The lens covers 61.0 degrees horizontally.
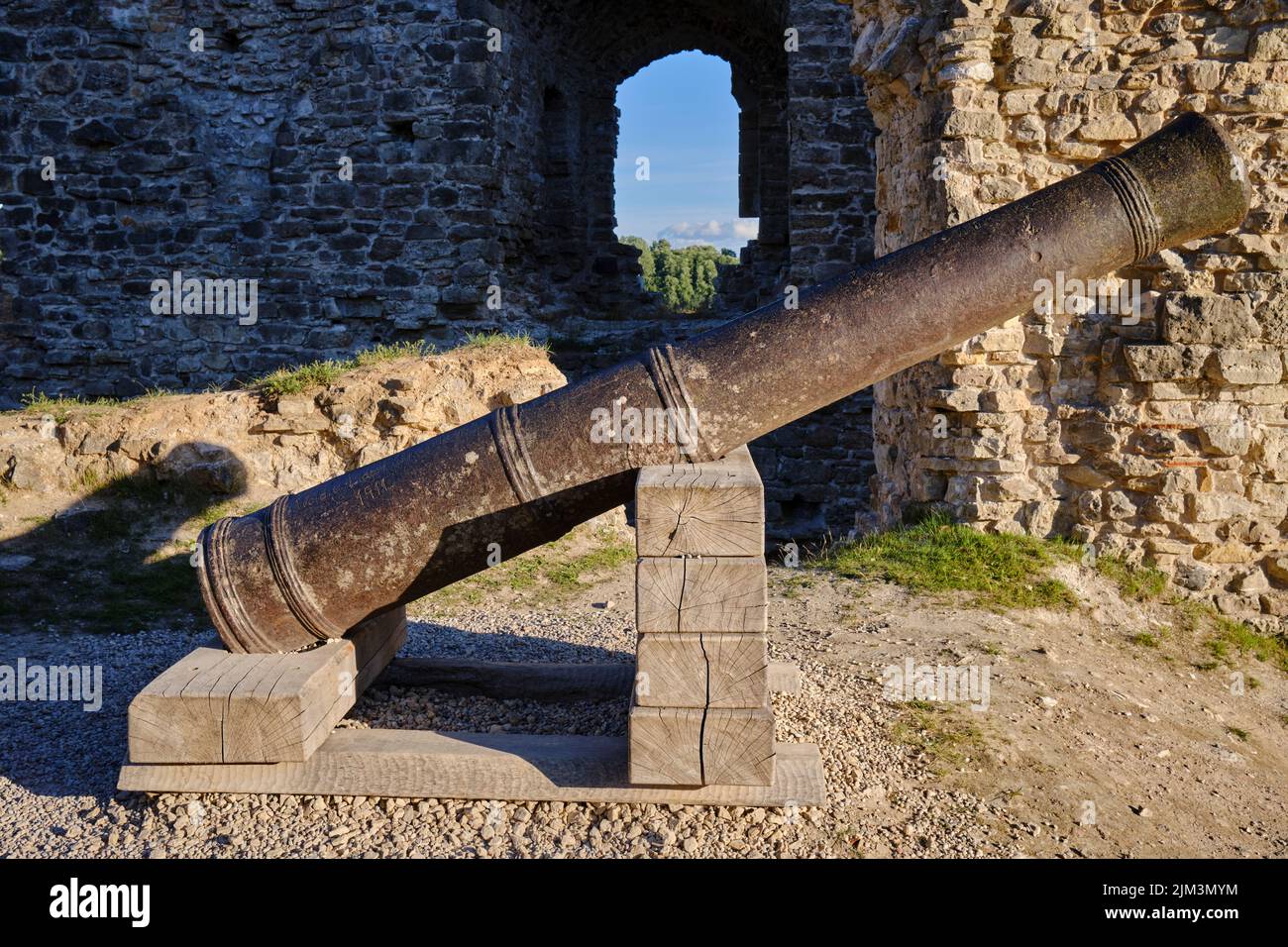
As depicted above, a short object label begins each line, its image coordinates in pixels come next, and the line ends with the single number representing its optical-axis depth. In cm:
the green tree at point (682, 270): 2181
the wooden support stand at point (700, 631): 329
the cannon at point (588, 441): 354
